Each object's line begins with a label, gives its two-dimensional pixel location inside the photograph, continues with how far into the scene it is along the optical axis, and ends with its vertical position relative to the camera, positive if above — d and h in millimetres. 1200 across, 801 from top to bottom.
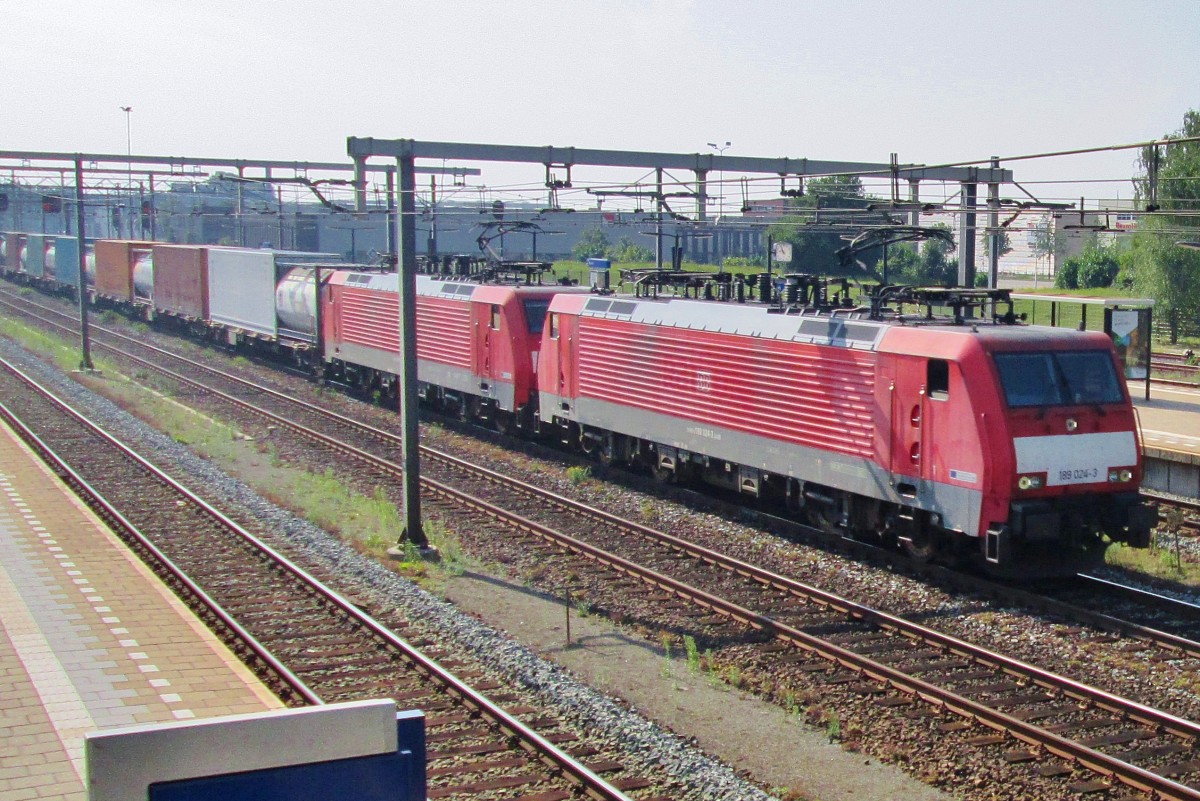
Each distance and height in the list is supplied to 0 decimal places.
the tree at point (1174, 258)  43250 +411
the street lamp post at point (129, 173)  37406 +3561
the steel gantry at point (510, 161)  15797 +1680
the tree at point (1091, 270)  59312 -4
